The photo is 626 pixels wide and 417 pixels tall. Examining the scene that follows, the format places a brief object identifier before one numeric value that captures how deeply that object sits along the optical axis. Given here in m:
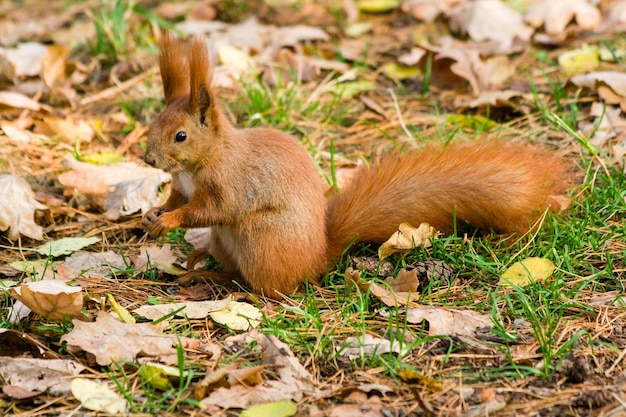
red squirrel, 4.80
